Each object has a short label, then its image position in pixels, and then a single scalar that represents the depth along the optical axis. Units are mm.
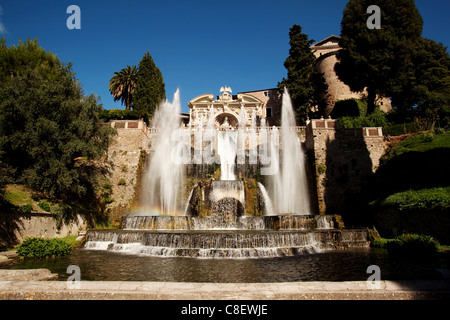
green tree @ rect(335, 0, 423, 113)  25344
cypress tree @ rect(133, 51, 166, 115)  37250
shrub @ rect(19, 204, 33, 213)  12178
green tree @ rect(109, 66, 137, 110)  42719
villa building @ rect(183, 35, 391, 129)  41875
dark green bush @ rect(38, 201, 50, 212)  13569
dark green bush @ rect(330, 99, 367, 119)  38594
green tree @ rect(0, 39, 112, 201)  14820
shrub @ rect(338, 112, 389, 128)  27469
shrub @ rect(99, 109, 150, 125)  33375
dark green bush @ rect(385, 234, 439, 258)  9581
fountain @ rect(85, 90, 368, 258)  10734
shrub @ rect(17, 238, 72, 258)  9711
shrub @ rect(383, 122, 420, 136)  24186
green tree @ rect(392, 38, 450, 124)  26159
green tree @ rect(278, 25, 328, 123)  33462
